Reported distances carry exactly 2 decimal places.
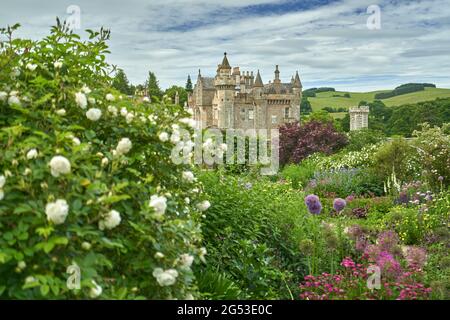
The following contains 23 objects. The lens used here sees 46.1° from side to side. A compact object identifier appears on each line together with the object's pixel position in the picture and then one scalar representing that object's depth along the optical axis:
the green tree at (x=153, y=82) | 53.81
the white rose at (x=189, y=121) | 4.18
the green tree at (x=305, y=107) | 74.59
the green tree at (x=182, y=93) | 63.78
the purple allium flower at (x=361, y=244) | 6.50
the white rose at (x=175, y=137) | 3.79
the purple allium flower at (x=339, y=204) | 6.25
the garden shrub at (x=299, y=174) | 15.84
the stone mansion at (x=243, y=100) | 50.84
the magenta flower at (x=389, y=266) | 5.02
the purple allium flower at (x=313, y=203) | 5.84
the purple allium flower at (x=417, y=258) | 5.87
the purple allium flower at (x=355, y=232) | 6.87
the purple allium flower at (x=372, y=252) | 5.72
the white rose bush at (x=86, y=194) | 2.86
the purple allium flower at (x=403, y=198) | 11.45
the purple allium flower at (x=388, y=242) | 6.07
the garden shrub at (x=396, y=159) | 14.37
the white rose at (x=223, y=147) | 4.67
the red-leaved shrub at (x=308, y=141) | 23.91
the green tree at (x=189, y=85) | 68.09
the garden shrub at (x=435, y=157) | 12.09
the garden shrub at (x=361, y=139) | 24.28
